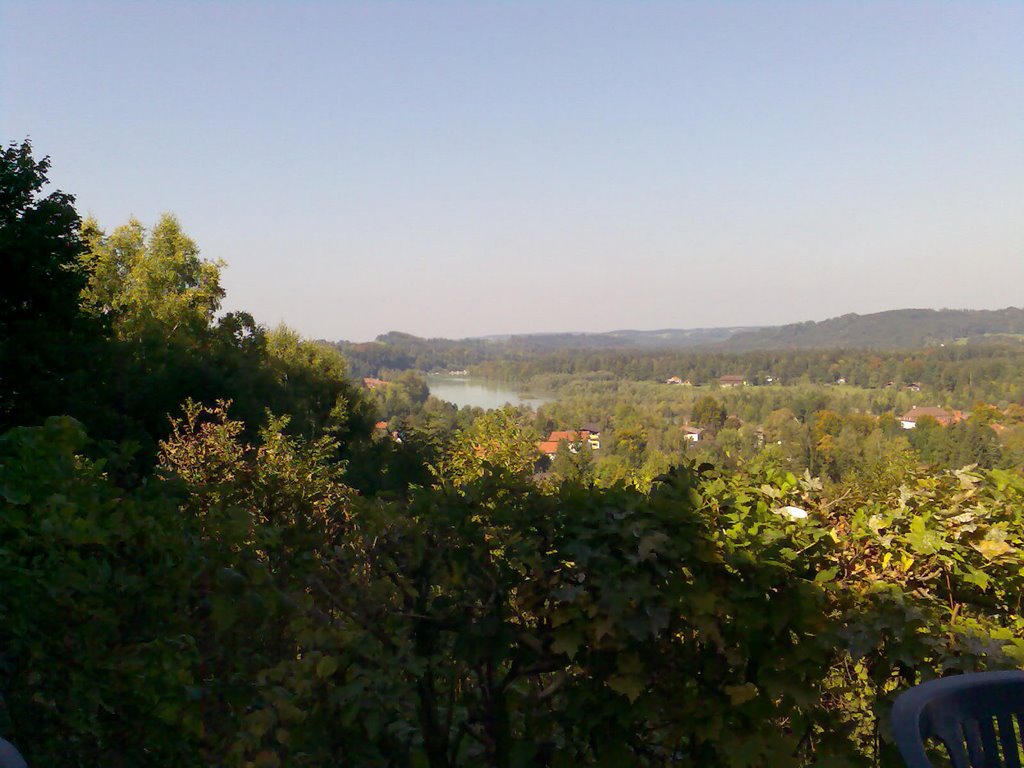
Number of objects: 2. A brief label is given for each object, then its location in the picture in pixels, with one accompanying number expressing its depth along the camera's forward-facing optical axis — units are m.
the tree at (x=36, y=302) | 13.51
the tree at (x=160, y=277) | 26.05
